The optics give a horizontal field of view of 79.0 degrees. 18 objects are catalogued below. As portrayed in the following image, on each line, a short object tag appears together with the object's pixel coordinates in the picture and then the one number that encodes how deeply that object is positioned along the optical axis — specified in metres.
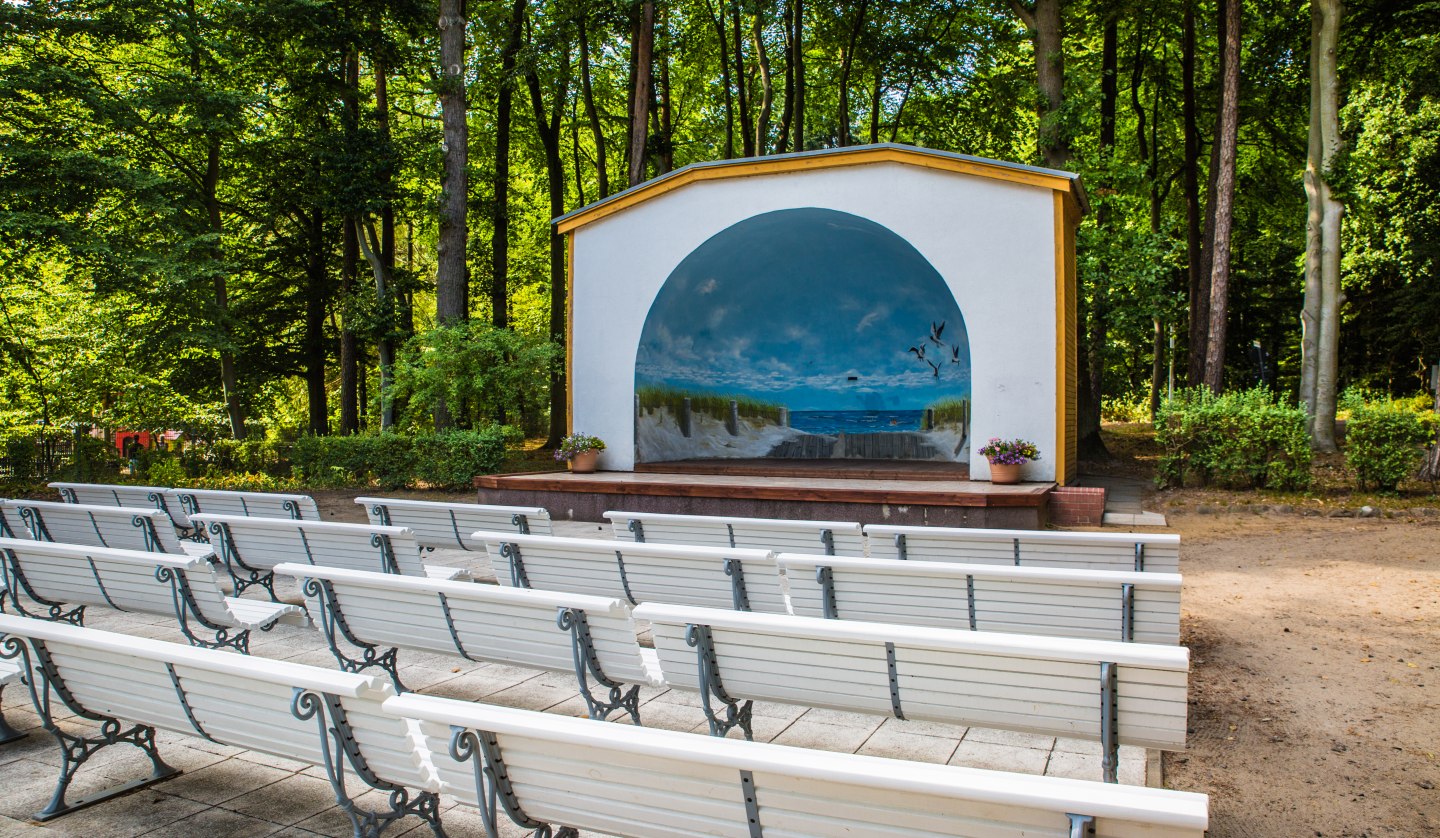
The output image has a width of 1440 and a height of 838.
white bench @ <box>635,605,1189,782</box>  2.39
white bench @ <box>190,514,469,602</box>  4.79
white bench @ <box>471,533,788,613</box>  3.90
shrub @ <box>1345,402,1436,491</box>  9.95
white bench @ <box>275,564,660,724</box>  3.06
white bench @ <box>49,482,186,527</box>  7.49
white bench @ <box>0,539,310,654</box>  3.95
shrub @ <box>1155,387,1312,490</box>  10.49
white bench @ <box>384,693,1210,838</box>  1.49
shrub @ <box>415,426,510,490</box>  13.20
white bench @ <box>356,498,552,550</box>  6.00
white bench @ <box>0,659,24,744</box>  3.27
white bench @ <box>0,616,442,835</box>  2.30
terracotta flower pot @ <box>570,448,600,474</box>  12.05
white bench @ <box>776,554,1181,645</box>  3.26
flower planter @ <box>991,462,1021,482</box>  9.74
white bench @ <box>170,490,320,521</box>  6.56
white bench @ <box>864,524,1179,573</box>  4.18
